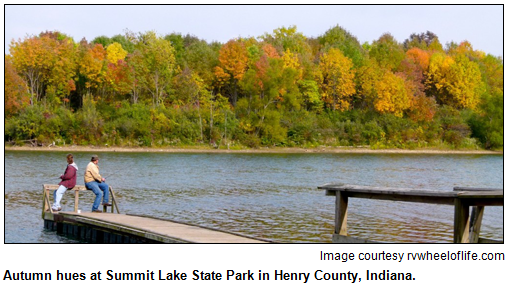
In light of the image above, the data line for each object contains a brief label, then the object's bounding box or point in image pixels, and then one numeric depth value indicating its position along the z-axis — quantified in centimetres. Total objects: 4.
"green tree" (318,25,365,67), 8994
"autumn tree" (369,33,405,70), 9212
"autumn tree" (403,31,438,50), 12734
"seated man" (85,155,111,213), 1911
